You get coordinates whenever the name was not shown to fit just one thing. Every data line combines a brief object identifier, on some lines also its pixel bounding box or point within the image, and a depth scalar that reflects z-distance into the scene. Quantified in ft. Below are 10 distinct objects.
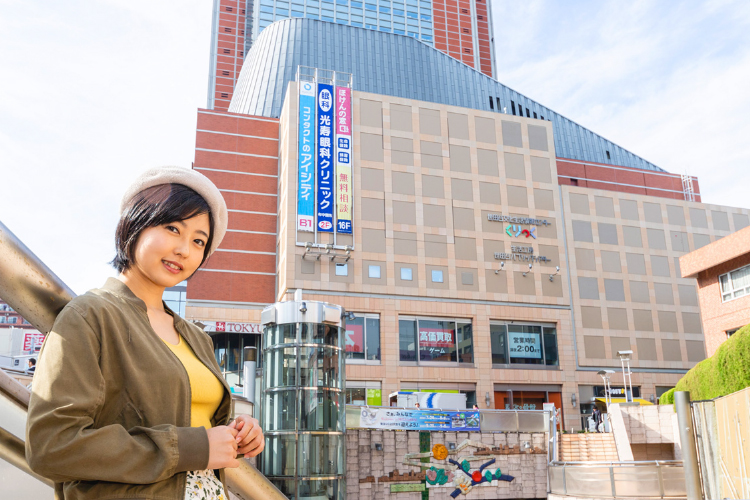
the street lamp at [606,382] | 105.60
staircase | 80.43
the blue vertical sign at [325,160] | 120.67
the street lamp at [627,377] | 131.95
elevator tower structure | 50.24
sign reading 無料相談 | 121.80
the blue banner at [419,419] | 76.48
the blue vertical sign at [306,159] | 119.65
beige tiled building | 120.16
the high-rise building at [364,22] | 295.07
